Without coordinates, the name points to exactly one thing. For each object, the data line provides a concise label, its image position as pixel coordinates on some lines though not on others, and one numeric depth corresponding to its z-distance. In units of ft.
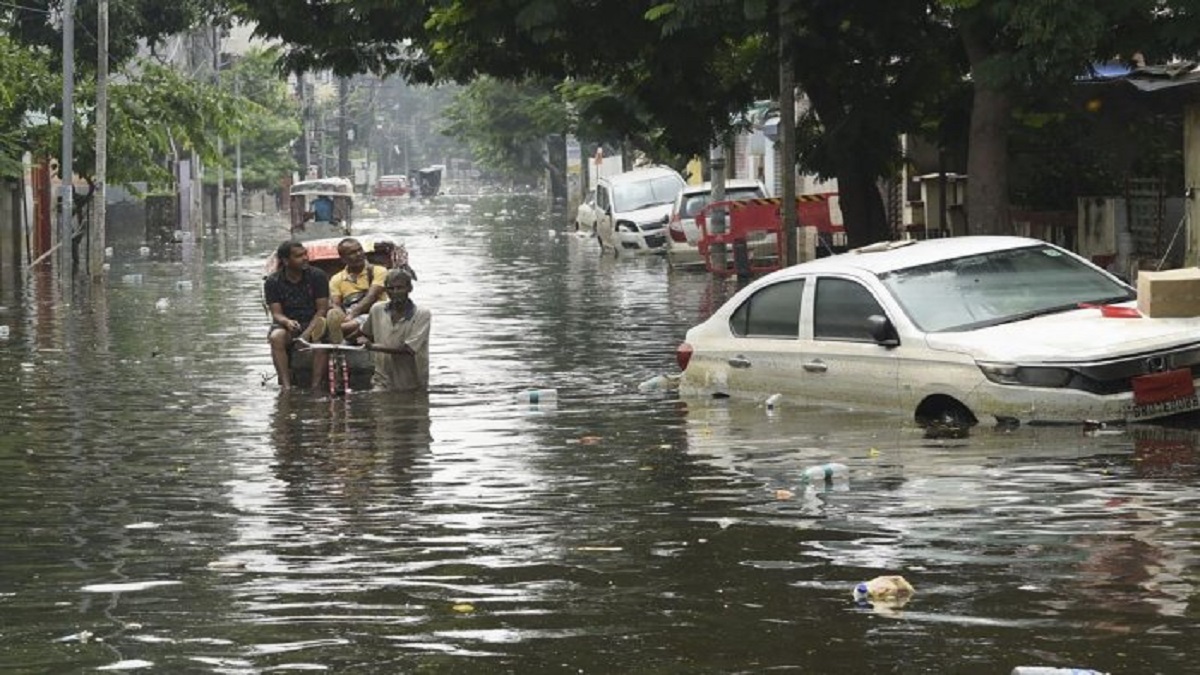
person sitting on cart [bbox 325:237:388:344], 67.05
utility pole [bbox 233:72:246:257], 290.56
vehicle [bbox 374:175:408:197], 553.23
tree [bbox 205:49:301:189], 303.68
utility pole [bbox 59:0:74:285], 146.72
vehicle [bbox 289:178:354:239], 245.45
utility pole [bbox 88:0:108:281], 145.69
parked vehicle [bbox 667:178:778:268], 145.48
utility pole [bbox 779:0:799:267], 85.71
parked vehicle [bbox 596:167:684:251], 167.63
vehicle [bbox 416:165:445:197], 589.65
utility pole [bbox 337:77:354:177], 506.48
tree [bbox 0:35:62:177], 150.20
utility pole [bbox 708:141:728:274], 135.85
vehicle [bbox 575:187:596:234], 202.36
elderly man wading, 62.90
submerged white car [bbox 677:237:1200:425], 46.34
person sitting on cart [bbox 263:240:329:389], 66.54
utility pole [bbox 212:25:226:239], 261.48
